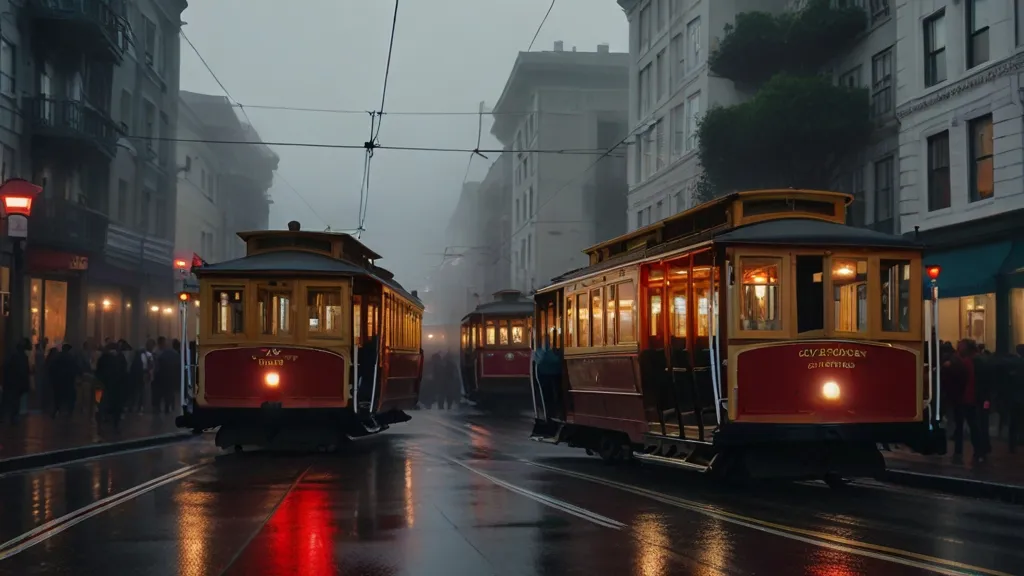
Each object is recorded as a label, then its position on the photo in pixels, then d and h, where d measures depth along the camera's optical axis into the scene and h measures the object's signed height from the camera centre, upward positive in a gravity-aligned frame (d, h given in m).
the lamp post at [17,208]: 20.14 +2.27
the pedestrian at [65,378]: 26.98 -0.81
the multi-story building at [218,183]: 54.12 +8.59
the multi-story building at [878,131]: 30.11 +5.40
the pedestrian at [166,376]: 29.11 -0.82
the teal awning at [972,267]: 24.11 +1.62
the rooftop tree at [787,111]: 31.39 +6.20
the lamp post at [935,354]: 13.25 -0.10
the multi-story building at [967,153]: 23.86 +4.09
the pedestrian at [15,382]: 24.73 -0.83
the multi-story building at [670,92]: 39.78 +9.17
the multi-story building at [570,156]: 64.56 +10.17
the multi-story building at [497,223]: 81.96 +8.71
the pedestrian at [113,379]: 24.70 -0.76
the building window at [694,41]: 41.41 +10.53
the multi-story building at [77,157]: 31.45 +5.27
